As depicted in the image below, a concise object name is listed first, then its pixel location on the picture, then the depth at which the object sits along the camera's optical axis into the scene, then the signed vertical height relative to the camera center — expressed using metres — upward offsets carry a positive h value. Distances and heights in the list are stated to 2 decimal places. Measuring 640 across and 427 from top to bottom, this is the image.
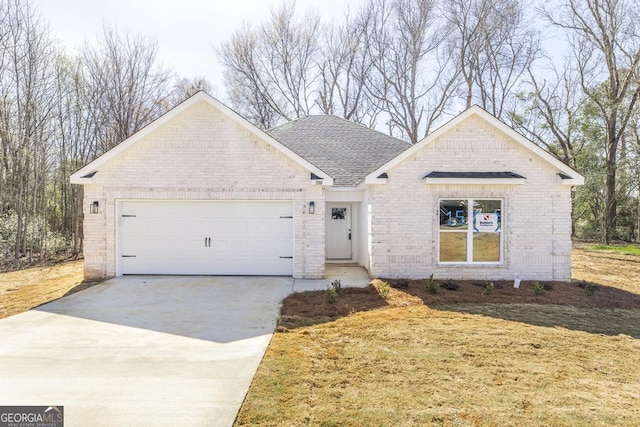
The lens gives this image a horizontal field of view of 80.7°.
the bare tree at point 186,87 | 26.12 +9.58
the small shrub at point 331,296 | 8.25 -1.78
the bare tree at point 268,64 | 27.81 +11.34
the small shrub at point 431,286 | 9.12 -1.72
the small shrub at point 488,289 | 9.00 -1.77
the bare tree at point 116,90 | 18.55 +6.49
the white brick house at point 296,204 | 10.56 +0.35
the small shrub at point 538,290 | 9.08 -1.79
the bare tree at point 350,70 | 27.92 +11.11
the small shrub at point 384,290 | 8.76 -1.75
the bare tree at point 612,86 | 21.86 +7.82
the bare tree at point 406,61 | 26.47 +11.30
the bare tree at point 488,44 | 26.09 +12.40
